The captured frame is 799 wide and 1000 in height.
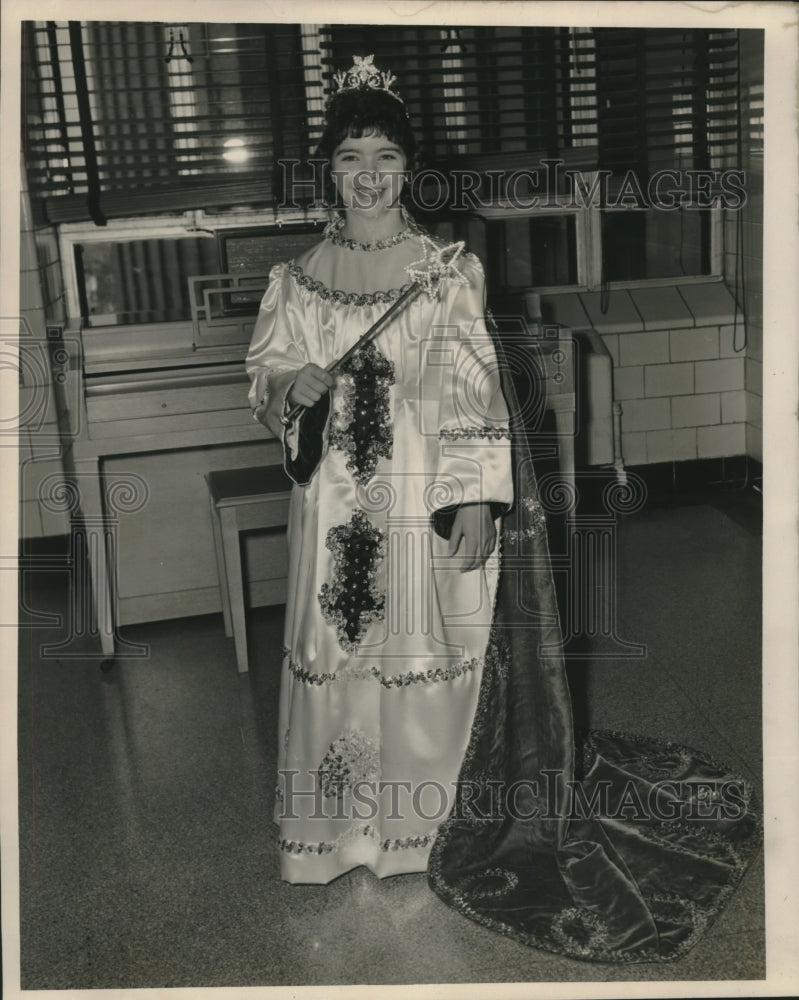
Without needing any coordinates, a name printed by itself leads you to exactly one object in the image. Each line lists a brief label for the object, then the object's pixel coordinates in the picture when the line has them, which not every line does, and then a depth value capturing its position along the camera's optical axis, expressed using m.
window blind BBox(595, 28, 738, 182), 4.65
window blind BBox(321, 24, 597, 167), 4.47
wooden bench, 3.51
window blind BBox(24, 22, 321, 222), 4.30
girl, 2.29
